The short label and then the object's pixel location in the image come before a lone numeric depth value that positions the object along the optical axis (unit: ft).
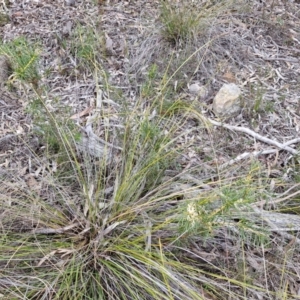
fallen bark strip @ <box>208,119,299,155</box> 7.39
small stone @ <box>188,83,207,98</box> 8.18
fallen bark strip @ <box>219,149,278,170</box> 6.80
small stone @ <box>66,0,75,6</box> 9.77
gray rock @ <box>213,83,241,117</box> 7.85
